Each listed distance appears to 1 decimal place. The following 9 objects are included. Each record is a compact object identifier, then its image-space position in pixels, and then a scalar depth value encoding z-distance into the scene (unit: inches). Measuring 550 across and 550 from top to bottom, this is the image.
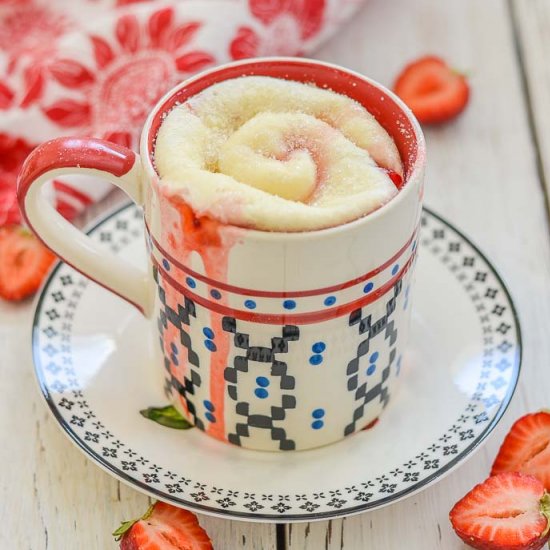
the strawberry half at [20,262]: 26.6
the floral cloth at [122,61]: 28.9
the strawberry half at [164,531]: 22.8
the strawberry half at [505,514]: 22.8
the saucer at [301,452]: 22.9
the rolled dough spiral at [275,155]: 21.3
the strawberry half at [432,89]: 29.9
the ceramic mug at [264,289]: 21.4
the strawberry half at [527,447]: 23.7
